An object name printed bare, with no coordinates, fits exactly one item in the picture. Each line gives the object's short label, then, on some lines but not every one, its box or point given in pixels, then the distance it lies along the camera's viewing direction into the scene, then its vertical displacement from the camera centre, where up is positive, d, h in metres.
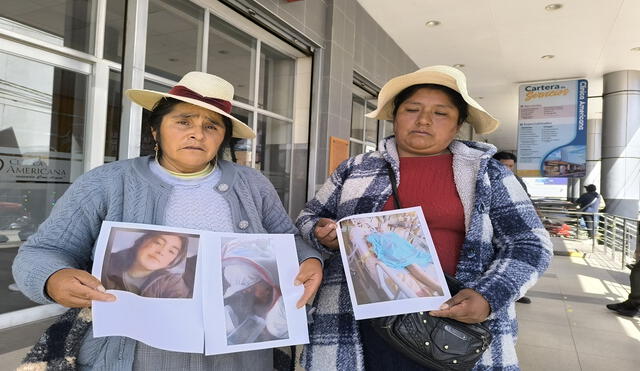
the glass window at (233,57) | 4.00 +1.39
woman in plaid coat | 1.12 -0.05
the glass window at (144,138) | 2.96 +0.33
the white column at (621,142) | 8.47 +1.36
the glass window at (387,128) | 7.79 +1.28
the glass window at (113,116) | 3.12 +0.51
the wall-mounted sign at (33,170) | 2.85 +0.06
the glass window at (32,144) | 2.84 +0.25
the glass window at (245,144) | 4.32 +0.49
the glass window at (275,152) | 4.80 +0.45
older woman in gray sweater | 0.94 -0.07
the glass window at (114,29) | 3.07 +1.15
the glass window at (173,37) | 3.49 +1.34
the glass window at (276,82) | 4.76 +1.29
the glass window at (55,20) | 2.76 +1.13
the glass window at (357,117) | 6.65 +1.27
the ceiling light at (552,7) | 5.56 +2.71
